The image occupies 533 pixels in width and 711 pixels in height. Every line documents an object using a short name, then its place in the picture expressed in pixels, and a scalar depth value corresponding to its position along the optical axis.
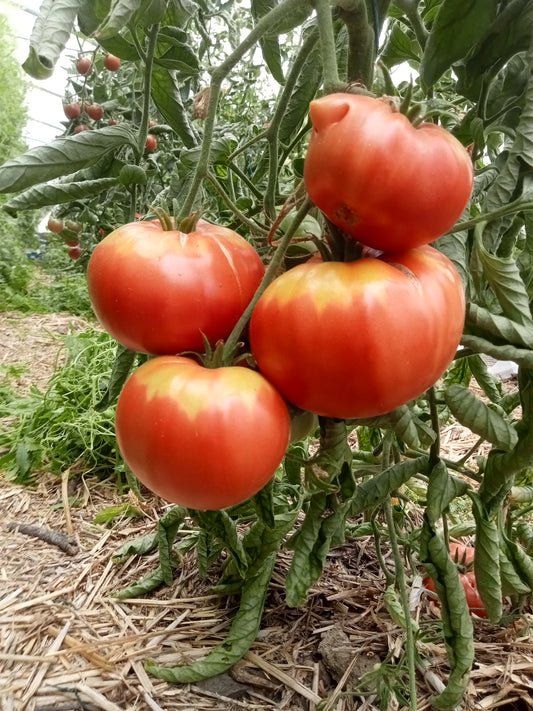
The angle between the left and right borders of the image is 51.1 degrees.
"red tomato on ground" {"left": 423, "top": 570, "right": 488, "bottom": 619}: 0.94
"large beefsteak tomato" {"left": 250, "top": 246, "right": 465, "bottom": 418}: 0.38
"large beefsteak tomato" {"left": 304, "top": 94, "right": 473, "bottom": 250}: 0.37
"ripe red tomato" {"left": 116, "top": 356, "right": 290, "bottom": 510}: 0.41
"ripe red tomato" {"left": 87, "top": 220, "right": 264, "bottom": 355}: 0.45
